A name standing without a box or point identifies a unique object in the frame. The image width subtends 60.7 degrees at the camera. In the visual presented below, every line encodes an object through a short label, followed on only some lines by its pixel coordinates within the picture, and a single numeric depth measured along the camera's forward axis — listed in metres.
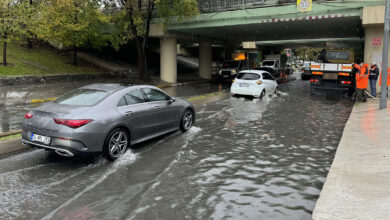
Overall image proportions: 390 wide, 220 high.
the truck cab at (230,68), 29.64
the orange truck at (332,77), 17.83
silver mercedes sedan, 5.86
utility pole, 12.24
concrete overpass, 18.95
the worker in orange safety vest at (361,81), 14.48
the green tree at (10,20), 20.41
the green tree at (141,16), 22.56
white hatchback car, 16.45
